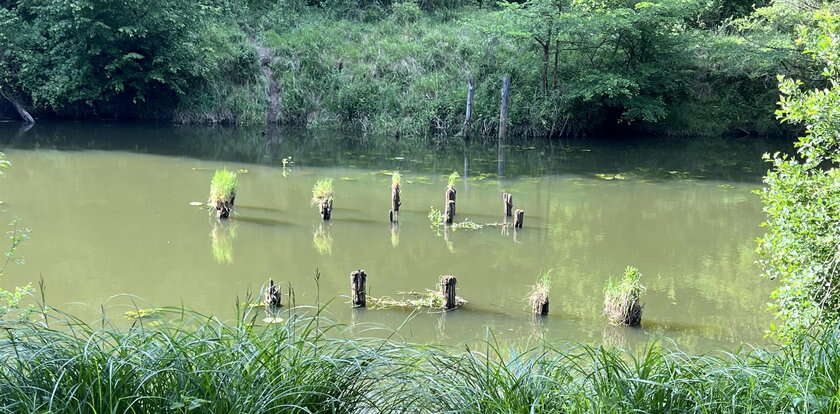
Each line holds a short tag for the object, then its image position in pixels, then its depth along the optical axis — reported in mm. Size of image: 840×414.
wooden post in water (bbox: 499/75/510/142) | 21433
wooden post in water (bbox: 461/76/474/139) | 22098
